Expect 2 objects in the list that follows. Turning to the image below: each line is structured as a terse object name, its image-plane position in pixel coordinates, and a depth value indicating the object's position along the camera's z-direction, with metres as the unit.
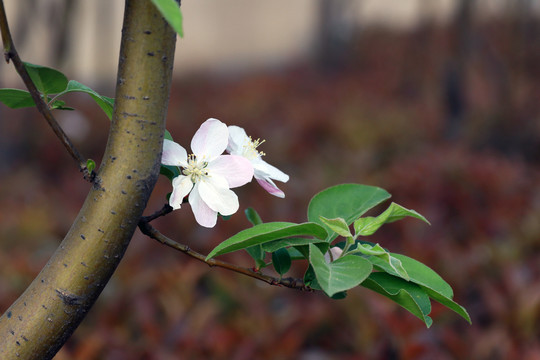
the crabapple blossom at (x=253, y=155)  0.63
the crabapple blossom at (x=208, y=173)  0.61
